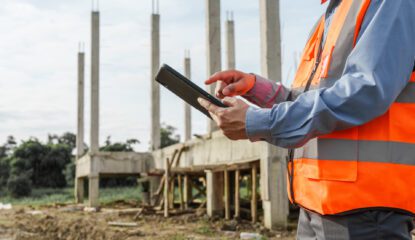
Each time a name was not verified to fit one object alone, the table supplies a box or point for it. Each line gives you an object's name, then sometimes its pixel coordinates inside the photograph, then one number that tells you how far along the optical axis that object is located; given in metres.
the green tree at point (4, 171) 37.94
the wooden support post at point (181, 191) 15.79
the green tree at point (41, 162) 37.31
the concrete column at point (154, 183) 18.80
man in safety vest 1.68
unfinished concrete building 9.89
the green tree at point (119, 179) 36.31
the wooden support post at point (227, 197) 12.42
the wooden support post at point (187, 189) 16.28
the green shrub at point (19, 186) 33.56
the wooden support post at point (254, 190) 11.05
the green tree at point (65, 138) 51.53
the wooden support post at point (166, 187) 14.04
